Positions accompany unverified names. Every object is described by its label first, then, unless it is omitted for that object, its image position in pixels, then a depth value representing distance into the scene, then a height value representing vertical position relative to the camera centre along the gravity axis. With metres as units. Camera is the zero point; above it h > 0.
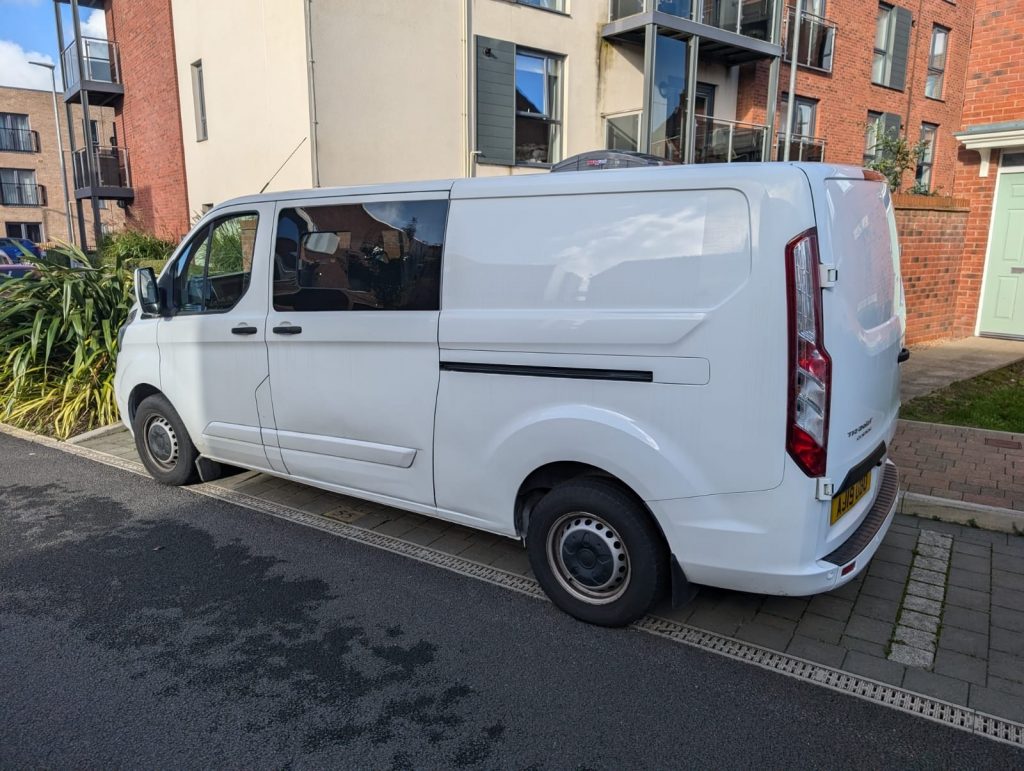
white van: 2.93 -0.66
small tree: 11.80 +0.86
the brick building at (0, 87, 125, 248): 43.06 +2.38
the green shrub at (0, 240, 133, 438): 7.68 -1.39
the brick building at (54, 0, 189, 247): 17.95 +2.55
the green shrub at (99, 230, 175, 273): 15.01 -0.73
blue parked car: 27.25 -1.29
